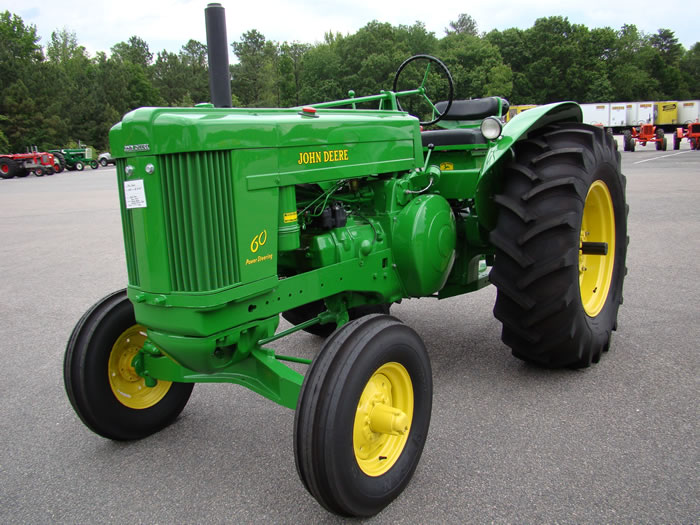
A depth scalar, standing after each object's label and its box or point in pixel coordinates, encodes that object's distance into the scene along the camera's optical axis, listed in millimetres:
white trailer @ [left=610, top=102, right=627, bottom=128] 39094
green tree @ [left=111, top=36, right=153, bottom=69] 85125
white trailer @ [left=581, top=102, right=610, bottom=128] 39250
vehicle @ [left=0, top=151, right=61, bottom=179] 26172
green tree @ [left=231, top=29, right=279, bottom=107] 68875
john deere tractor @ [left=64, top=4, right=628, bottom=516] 2043
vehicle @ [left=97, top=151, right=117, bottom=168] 34588
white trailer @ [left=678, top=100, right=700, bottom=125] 38969
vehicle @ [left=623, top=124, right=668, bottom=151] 23448
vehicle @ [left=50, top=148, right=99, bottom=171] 29216
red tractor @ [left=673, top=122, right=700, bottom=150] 23516
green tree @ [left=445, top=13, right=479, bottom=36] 105438
